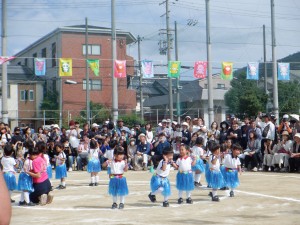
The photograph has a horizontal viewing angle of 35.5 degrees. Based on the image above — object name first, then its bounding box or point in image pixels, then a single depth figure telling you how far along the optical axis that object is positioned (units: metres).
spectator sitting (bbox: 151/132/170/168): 18.72
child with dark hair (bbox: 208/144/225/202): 10.73
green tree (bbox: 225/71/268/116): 36.91
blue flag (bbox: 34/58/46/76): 24.62
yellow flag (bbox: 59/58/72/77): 24.62
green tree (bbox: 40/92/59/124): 45.19
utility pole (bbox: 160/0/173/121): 32.46
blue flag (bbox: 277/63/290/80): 25.81
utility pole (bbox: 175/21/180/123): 35.19
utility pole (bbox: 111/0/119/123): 24.44
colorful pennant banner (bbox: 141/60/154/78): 25.95
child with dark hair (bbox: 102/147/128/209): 9.91
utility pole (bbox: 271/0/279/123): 24.64
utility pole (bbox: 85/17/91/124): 35.72
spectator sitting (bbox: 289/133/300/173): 16.61
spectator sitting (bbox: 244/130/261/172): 17.98
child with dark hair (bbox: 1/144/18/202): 11.55
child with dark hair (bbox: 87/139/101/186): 13.95
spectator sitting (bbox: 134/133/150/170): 19.66
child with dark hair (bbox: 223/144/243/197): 11.26
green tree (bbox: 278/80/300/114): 38.72
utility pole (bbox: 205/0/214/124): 24.31
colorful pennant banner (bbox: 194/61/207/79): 25.03
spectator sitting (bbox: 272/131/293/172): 17.11
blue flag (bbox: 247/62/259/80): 25.77
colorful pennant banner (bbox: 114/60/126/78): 24.34
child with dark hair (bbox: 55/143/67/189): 13.50
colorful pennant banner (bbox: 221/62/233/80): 25.33
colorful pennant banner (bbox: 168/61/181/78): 25.22
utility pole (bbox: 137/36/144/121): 46.23
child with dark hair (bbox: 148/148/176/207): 10.07
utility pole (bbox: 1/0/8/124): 22.69
